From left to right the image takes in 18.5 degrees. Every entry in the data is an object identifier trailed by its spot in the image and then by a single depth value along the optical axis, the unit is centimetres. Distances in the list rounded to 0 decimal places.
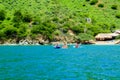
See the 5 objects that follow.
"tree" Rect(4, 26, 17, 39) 15841
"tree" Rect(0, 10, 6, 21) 16778
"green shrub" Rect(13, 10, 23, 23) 16512
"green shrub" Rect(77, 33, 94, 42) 16038
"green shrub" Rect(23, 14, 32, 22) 16742
